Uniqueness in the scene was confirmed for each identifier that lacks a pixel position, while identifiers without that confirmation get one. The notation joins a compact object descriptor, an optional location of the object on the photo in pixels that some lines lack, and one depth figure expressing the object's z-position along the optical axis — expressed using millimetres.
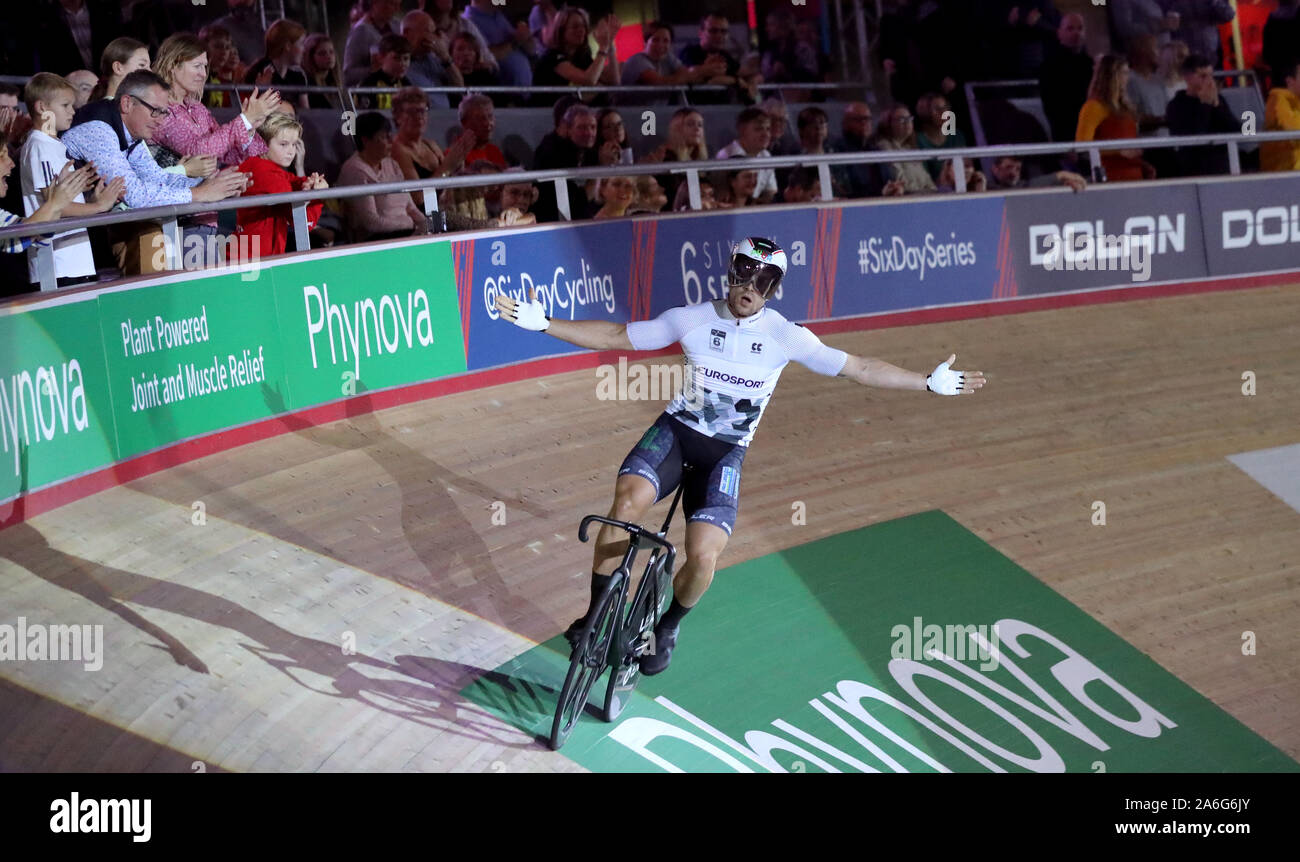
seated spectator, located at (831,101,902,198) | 10805
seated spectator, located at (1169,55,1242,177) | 11969
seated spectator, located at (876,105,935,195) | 10711
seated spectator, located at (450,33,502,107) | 9977
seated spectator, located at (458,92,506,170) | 8664
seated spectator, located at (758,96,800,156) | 10377
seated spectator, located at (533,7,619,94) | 10500
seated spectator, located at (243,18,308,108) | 8453
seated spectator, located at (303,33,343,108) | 8773
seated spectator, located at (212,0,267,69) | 9562
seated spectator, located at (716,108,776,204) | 10062
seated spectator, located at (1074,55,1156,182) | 11203
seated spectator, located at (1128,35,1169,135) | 11812
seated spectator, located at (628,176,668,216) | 9266
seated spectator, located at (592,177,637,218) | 9094
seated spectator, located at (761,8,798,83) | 13336
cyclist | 5000
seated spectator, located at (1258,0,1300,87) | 13297
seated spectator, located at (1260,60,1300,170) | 12094
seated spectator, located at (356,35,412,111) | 9023
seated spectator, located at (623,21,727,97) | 11297
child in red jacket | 7156
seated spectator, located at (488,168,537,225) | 8492
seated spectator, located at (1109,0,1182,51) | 13383
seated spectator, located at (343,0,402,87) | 9289
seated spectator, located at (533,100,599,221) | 8945
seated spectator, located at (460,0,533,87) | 10555
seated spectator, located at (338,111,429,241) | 7938
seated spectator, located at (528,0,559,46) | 11062
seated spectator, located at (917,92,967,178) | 11312
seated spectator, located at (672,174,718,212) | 9531
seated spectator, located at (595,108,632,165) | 9219
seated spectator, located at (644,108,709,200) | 9656
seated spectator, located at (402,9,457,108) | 9484
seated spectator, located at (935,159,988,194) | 11102
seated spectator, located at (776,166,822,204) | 10172
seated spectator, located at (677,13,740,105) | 11523
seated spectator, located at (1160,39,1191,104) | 12312
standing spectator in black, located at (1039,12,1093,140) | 11859
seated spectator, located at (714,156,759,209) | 9930
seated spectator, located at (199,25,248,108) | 8445
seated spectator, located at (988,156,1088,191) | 11331
